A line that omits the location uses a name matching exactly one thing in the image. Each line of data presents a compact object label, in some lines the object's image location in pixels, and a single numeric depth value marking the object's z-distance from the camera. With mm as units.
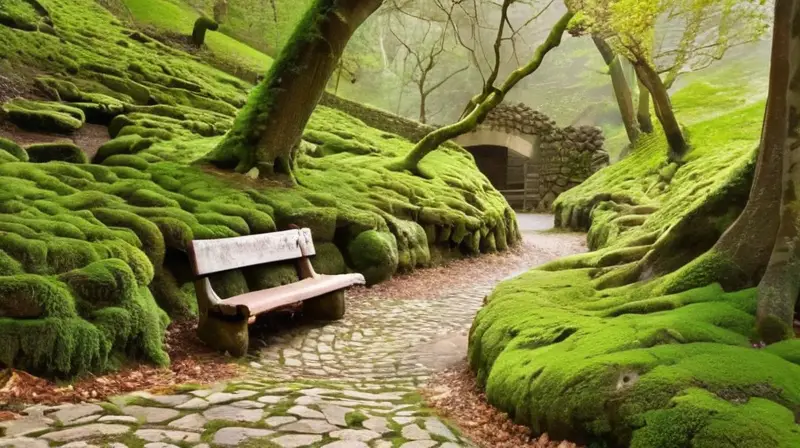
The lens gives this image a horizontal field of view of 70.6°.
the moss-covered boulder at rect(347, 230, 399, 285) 8586
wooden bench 5047
